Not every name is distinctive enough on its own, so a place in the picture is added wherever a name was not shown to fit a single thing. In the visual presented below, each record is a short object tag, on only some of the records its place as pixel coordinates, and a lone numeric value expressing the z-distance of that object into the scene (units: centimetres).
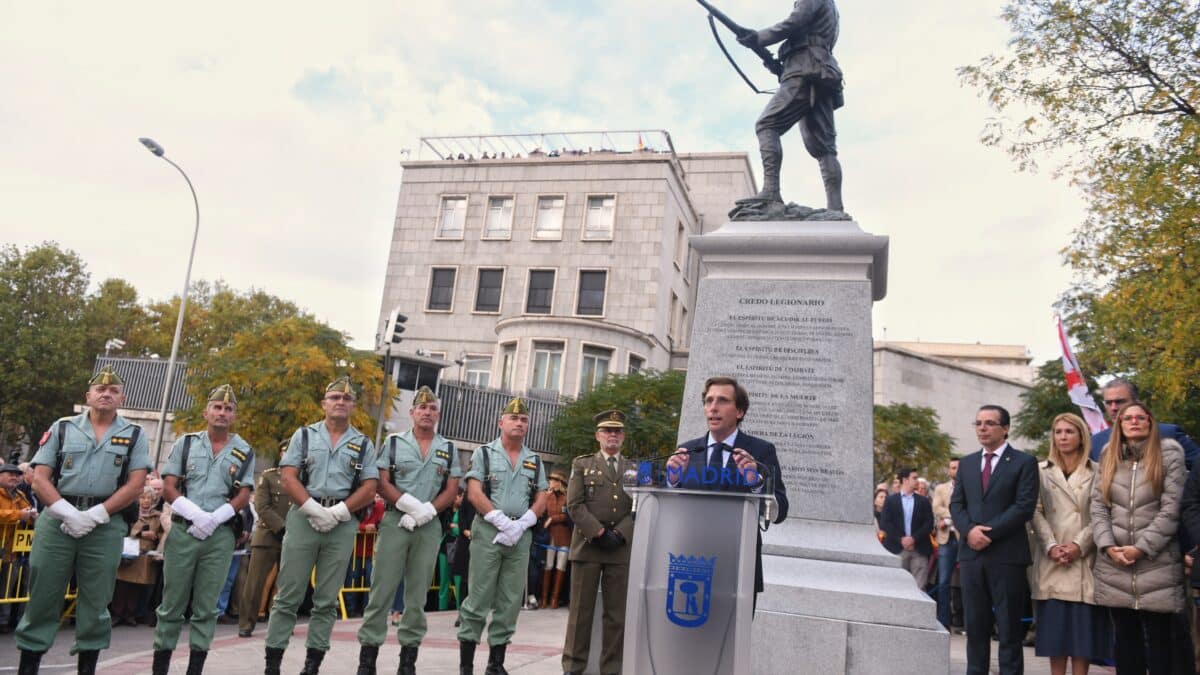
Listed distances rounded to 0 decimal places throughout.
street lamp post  2448
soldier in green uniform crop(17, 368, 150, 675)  545
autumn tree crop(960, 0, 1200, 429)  1289
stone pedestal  557
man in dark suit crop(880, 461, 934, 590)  1167
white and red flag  817
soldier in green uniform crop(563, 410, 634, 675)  607
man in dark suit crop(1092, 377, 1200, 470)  604
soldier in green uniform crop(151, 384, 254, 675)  571
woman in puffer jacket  536
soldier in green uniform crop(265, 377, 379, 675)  588
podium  361
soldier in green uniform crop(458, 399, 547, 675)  620
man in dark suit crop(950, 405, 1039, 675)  567
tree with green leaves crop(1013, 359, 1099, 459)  2934
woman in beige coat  557
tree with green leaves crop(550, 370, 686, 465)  2597
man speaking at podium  376
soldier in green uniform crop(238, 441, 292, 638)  895
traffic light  1667
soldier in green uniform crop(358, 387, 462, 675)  612
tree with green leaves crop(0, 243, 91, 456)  4059
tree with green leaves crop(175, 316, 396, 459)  2308
